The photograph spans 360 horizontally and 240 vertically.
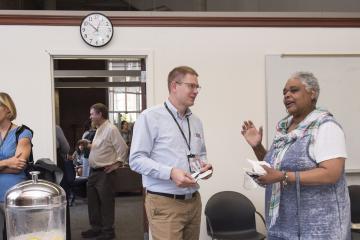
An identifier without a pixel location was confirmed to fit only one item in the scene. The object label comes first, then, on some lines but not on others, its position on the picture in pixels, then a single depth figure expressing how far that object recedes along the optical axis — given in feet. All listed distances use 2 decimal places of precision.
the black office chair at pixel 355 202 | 12.80
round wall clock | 12.84
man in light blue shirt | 7.85
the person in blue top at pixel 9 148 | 9.03
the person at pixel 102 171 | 15.29
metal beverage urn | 4.66
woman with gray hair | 6.39
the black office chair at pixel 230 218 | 12.14
